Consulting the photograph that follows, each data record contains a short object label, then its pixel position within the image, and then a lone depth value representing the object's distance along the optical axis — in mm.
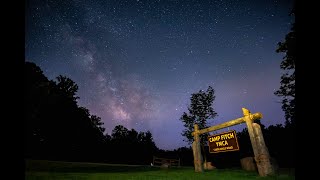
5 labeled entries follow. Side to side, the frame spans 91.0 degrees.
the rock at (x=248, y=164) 9234
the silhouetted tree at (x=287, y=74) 12811
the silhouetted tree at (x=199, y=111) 22923
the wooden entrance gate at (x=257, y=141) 6621
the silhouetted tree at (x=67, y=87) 34096
